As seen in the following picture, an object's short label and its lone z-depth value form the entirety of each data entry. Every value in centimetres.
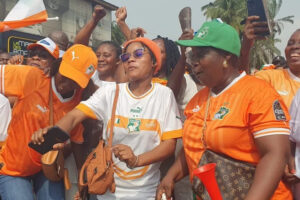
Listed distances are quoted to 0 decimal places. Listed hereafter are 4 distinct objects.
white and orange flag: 311
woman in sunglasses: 256
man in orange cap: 286
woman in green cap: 190
